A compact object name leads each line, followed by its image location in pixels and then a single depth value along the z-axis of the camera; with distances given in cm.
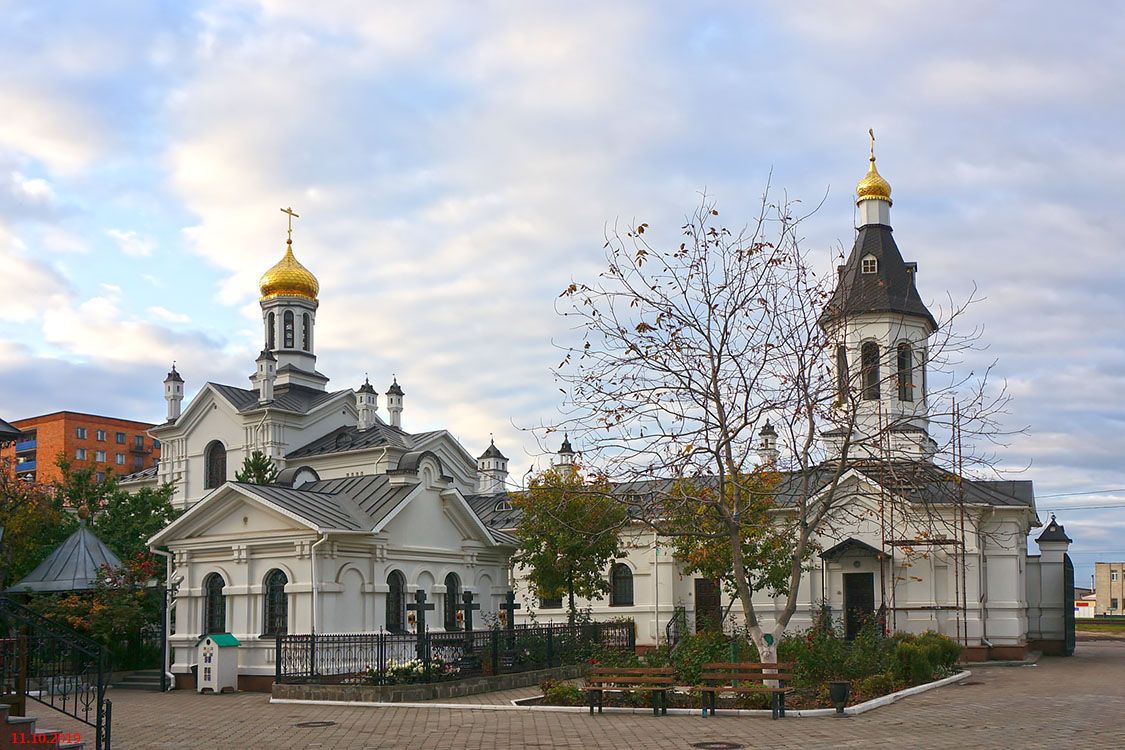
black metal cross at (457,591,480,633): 2760
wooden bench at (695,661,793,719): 1844
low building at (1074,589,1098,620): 9950
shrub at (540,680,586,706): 2088
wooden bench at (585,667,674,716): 1923
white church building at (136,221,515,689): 2677
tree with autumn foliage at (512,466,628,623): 3234
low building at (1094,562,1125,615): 10562
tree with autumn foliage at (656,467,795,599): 2142
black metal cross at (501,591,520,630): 2814
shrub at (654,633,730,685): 2083
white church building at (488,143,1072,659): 3497
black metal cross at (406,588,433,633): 2625
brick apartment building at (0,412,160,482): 10694
